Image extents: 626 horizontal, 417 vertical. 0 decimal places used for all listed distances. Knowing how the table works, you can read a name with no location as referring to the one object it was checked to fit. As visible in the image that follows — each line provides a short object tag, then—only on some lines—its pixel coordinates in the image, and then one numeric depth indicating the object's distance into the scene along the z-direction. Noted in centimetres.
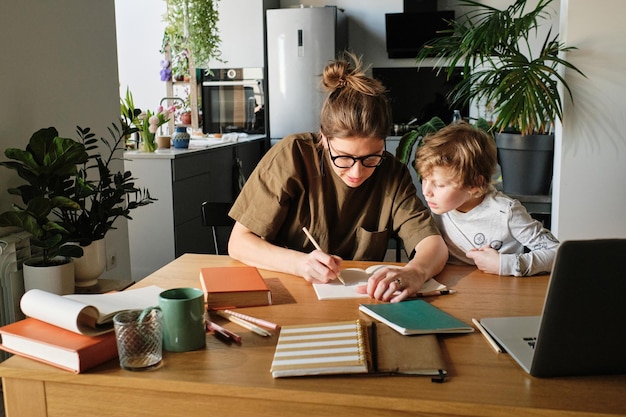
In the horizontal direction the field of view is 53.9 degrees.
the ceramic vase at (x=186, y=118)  583
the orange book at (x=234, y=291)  134
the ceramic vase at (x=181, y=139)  421
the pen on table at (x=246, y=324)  118
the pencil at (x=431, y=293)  145
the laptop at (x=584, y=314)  88
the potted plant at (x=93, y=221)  218
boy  181
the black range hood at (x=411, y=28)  537
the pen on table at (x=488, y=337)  111
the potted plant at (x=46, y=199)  196
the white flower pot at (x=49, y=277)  200
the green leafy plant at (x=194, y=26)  487
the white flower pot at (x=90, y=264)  219
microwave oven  580
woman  164
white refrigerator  545
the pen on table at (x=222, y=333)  115
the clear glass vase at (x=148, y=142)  394
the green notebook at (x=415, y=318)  118
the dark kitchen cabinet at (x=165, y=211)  385
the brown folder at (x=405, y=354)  101
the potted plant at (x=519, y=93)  292
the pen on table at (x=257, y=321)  122
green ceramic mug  108
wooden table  92
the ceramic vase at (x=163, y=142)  421
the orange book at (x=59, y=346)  103
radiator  201
